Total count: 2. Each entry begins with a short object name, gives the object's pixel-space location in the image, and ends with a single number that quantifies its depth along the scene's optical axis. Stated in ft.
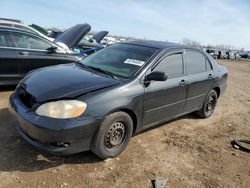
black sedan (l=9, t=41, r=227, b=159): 7.38
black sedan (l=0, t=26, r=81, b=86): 14.22
